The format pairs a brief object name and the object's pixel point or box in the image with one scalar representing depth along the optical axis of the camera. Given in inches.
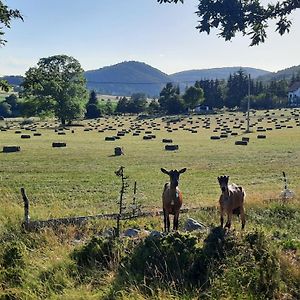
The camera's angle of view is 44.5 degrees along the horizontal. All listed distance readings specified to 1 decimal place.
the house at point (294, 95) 3938.1
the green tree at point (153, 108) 3738.8
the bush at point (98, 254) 234.5
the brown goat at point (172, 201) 285.4
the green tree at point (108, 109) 3672.5
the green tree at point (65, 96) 2507.0
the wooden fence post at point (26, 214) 297.7
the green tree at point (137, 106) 3795.6
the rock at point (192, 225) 301.4
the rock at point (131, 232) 278.2
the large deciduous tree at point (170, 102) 3573.9
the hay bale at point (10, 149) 1096.2
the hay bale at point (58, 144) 1239.0
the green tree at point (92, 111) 3331.6
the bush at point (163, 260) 214.0
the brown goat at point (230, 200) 276.5
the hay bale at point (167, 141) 1368.4
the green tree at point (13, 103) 3720.4
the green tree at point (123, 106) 3800.5
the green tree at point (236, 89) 3994.0
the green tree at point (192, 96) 3642.2
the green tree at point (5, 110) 3603.6
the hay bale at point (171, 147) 1142.1
